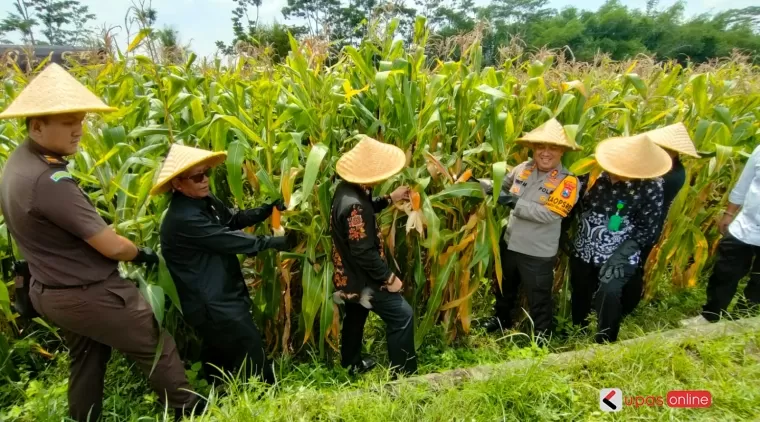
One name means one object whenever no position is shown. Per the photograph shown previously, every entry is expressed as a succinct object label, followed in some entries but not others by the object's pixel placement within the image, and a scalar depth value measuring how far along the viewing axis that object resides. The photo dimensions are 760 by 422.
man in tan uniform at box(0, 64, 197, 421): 1.73
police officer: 2.59
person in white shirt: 2.81
